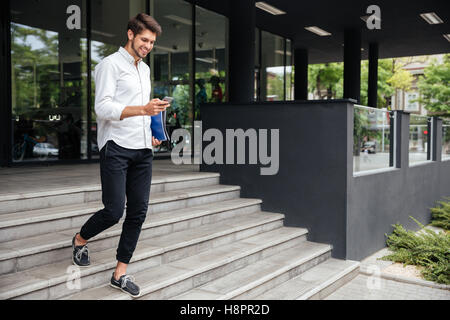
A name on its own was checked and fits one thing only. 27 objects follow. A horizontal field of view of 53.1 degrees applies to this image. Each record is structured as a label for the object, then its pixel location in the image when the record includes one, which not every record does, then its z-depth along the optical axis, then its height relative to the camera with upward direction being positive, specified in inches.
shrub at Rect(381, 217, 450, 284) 205.8 -56.9
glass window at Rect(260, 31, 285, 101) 550.9 +95.2
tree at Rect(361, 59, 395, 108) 1164.5 +166.4
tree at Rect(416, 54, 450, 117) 1262.3 +158.6
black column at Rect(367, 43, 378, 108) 592.4 +91.4
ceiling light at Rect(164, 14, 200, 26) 407.4 +113.2
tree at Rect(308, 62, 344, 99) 1057.5 +158.6
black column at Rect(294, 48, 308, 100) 608.4 +94.3
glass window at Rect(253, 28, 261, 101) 540.3 +87.1
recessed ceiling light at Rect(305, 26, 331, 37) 507.8 +128.9
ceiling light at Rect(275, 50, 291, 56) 576.2 +116.8
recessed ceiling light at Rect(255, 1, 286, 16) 417.3 +128.4
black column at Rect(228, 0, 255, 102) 290.0 +59.1
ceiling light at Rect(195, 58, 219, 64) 433.2 +80.3
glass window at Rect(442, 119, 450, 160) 400.5 +2.8
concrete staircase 135.2 -39.5
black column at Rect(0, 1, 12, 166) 287.4 +34.6
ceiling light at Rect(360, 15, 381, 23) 444.9 +124.6
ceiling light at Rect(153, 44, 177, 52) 402.9 +85.0
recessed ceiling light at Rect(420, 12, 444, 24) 439.2 +125.3
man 121.0 +1.4
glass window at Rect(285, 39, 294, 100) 596.1 +94.3
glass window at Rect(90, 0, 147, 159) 348.2 +87.6
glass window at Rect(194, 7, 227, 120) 432.1 +83.7
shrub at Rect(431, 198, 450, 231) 328.8 -56.8
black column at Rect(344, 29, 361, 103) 504.7 +91.1
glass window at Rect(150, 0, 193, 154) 403.5 +73.5
